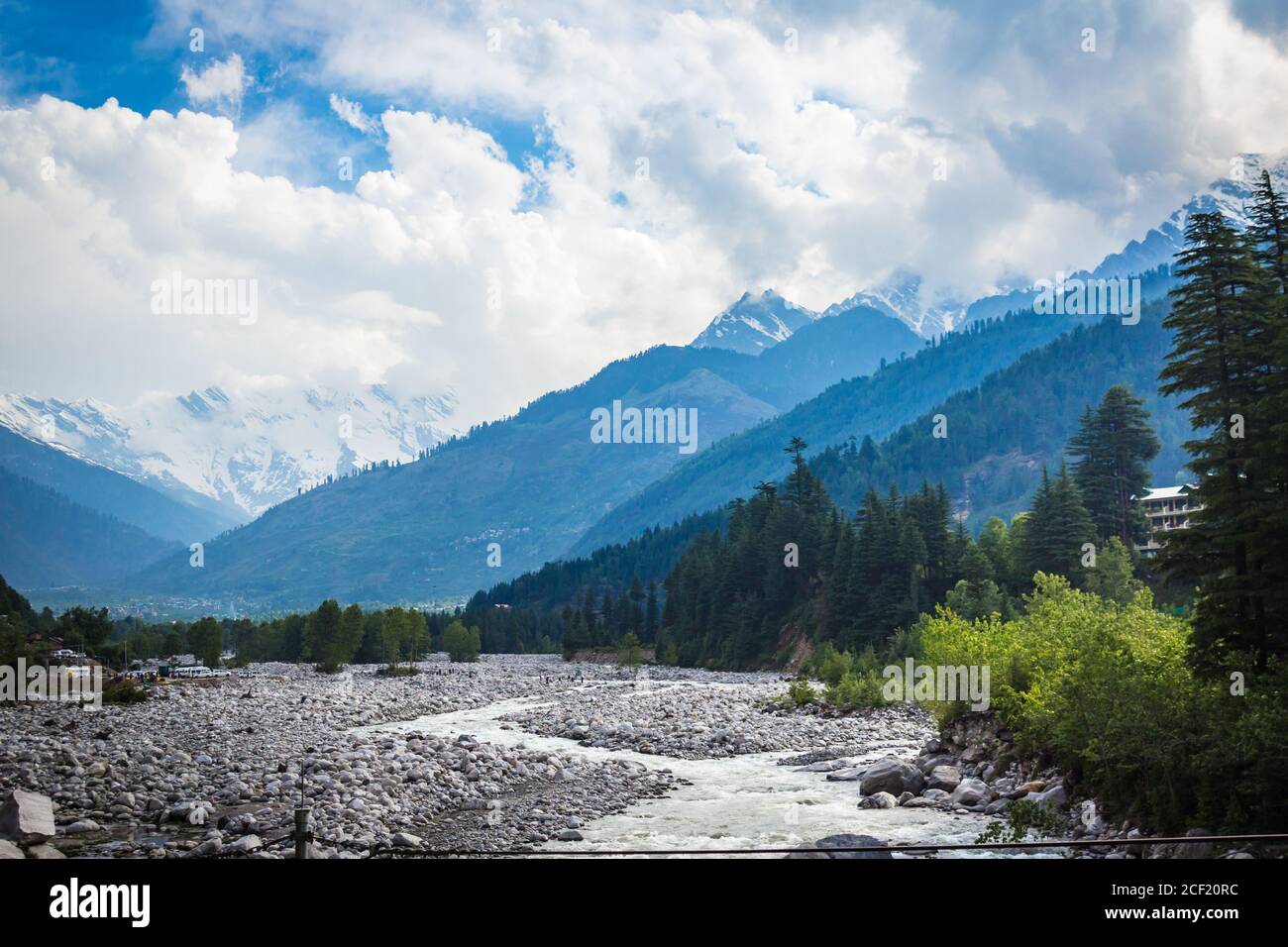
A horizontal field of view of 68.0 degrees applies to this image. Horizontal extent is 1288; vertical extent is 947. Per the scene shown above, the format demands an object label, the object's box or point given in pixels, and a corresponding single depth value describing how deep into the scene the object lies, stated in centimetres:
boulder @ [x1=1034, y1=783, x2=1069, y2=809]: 2705
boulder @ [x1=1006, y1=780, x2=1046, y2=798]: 2945
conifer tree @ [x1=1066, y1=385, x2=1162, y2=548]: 9425
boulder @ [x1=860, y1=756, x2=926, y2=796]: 3244
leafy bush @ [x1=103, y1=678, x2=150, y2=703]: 5838
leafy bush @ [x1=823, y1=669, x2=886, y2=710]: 5744
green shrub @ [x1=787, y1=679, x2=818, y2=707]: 6168
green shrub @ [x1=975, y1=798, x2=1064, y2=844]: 2495
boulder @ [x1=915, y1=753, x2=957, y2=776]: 3616
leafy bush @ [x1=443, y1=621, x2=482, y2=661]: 15025
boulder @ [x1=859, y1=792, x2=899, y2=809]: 3070
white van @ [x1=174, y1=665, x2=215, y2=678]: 9441
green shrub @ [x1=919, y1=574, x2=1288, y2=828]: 2022
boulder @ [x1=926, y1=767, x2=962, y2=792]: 3271
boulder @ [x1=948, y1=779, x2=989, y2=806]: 3022
